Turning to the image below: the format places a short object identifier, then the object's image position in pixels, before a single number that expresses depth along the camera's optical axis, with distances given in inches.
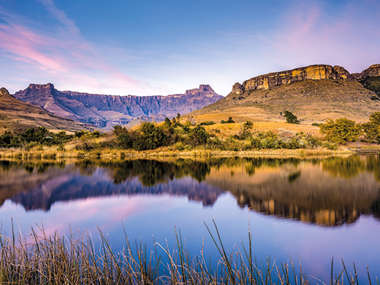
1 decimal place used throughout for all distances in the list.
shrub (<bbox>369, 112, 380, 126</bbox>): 2443.2
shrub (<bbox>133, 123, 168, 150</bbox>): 2037.4
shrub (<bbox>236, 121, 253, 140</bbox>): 2348.7
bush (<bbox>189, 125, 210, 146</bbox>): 2110.0
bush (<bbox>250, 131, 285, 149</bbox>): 2058.3
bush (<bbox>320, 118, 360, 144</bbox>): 2317.9
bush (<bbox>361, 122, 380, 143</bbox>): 2410.4
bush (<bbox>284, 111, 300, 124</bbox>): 3457.7
